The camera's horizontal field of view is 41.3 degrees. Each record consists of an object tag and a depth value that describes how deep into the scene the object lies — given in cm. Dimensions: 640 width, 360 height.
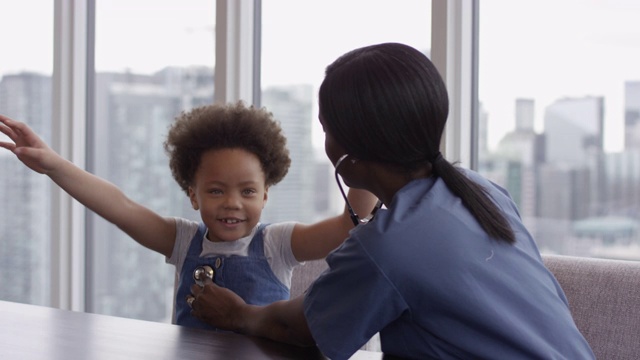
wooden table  121
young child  189
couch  158
